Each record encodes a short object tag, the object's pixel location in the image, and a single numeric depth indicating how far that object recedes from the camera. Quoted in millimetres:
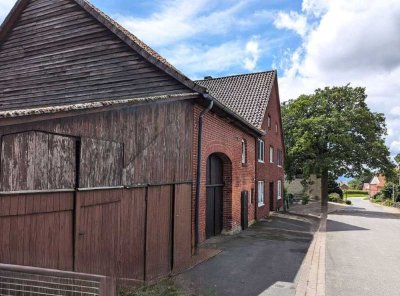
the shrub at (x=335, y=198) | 51500
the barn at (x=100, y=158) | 4965
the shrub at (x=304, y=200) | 38500
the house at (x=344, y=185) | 120762
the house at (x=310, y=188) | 46731
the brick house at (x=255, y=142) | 15531
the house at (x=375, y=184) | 89088
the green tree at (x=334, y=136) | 33938
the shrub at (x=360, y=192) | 97462
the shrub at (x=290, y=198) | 35434
